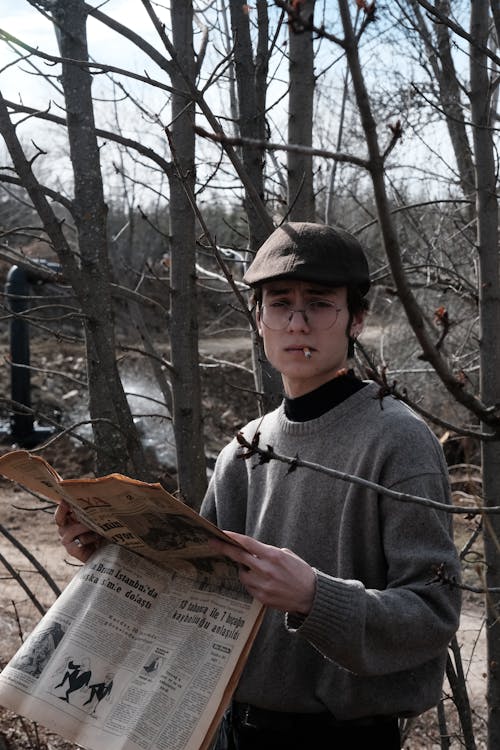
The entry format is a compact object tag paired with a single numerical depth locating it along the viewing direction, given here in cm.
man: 168
